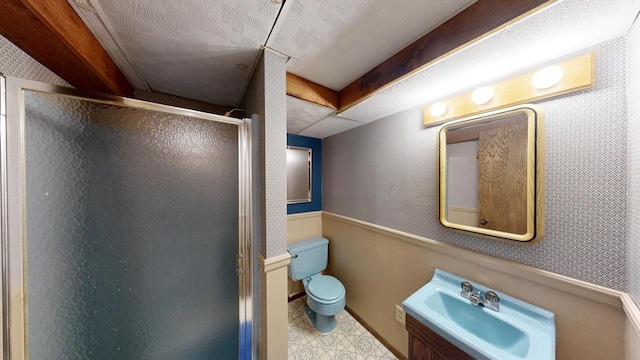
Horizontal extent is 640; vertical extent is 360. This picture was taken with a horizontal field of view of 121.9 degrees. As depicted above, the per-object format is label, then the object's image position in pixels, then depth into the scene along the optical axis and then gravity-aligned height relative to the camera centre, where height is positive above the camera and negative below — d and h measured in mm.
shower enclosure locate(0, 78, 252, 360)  633 -223
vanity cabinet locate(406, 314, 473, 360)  777 -788
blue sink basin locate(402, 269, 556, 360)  730 -692
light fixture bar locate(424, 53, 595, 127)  734 +421
